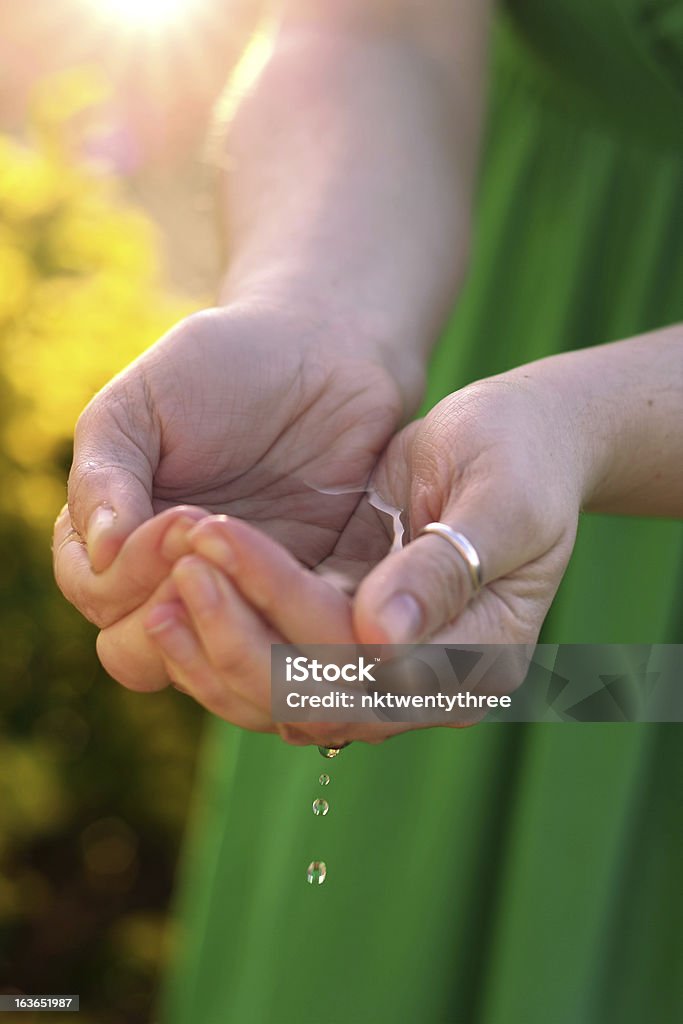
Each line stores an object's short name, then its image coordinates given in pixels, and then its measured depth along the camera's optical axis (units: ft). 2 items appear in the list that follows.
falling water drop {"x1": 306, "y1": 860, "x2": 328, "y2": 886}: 3.26
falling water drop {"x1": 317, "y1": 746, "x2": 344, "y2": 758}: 2.93
